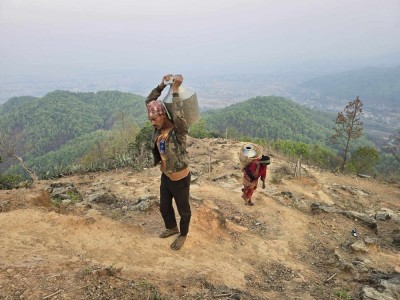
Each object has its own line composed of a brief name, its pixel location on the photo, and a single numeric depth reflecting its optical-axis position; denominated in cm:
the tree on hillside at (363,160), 2323
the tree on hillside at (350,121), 1819
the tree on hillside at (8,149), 1064
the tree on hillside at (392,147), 1913
